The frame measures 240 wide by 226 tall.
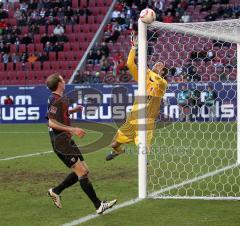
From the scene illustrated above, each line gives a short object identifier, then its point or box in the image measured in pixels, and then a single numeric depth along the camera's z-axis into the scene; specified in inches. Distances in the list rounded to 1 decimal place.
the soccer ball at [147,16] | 701.9
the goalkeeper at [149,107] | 832.9
